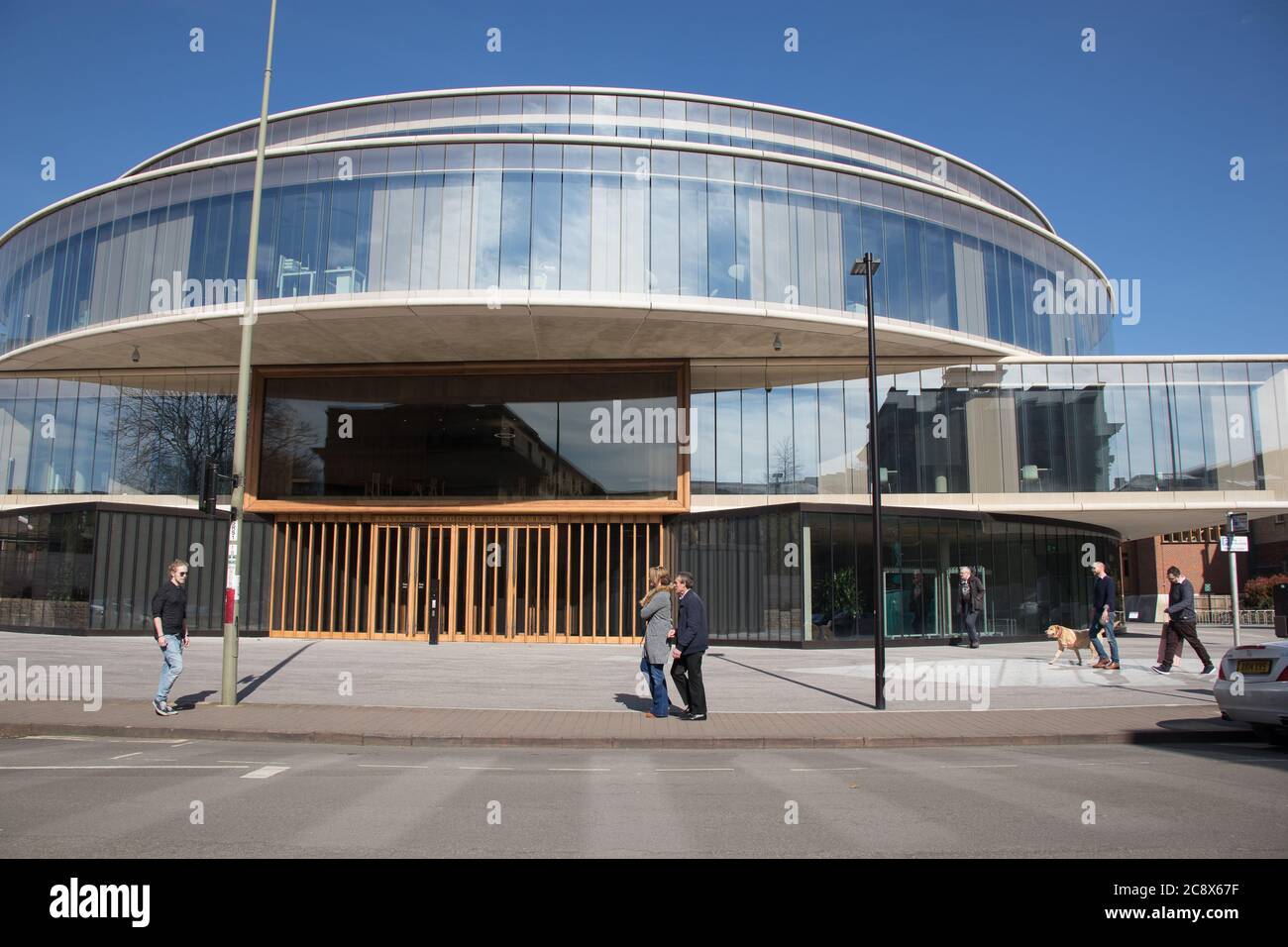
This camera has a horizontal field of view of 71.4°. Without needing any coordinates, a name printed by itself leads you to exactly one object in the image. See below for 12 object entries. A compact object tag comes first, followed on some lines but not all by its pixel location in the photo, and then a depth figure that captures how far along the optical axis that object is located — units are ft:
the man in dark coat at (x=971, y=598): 79.87
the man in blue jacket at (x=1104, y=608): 56.85
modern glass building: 86.17
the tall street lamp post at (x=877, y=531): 43.65
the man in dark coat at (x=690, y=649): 38.83
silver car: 33.19
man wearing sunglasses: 39.11
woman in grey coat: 39.55
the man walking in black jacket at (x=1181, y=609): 54.65
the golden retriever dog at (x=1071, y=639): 61.31
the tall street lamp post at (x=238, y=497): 42.34
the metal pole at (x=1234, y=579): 51.18
